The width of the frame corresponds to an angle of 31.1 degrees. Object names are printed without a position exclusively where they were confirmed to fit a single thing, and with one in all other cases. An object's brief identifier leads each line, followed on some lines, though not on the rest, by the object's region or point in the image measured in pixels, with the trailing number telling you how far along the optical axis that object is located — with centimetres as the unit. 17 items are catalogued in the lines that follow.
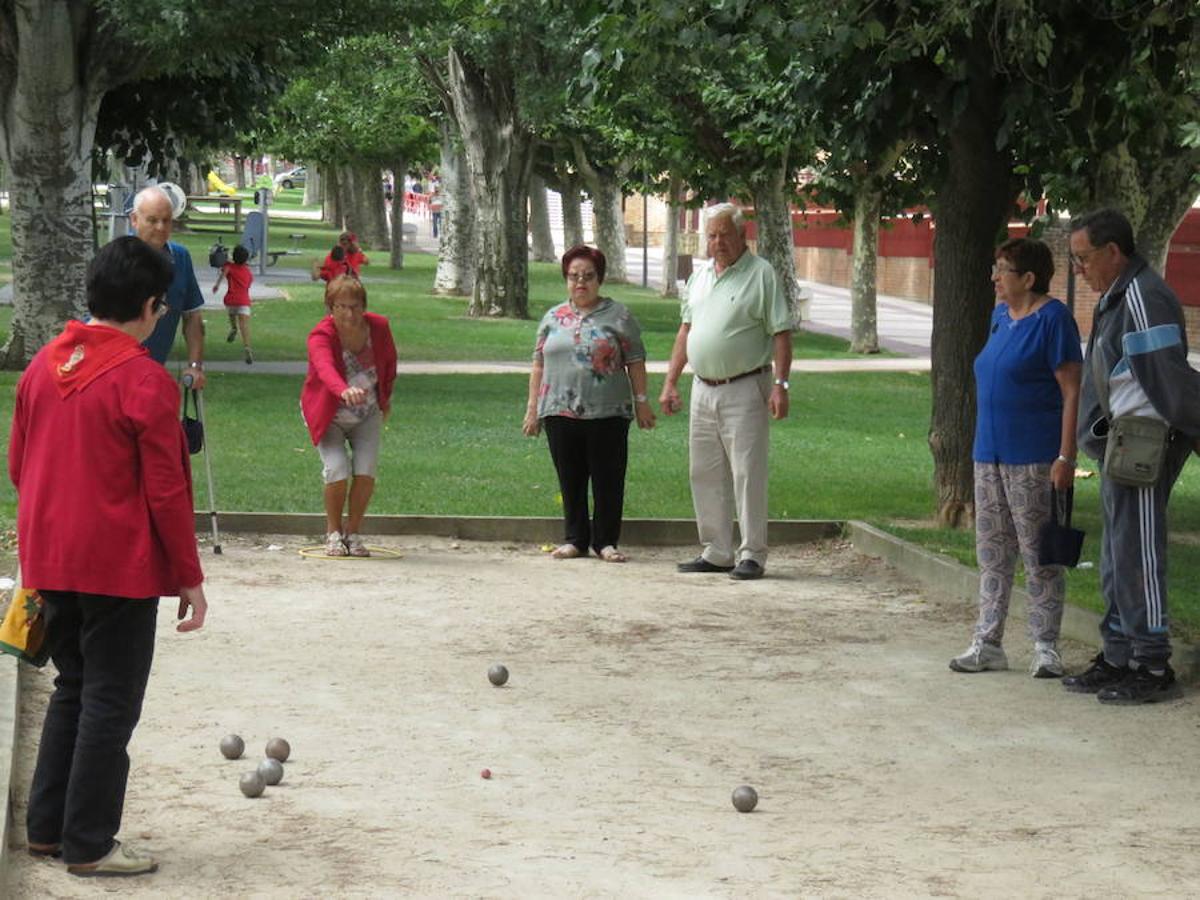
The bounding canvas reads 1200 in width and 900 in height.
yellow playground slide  11307
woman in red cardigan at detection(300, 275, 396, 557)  1166
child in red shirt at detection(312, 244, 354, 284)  3195
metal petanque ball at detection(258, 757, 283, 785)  684
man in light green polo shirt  1132
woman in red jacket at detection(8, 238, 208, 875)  569
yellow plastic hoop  1199
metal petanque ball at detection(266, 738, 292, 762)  712
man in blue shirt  1016
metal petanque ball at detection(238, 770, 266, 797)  673
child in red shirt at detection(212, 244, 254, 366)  2556
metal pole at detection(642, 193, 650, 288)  5469
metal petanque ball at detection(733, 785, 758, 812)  665
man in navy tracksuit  808
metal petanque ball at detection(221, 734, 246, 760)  721
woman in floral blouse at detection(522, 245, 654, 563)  1195
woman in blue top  861
